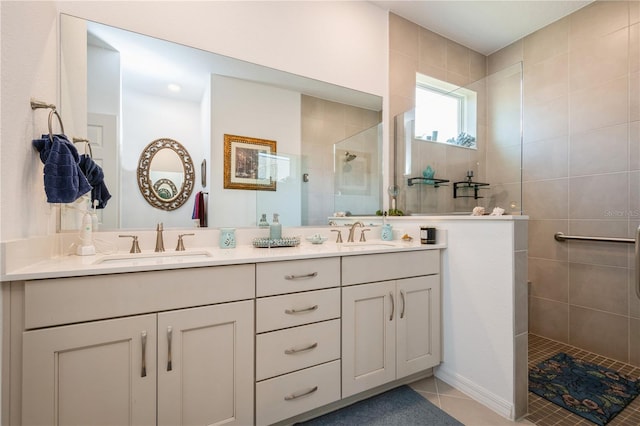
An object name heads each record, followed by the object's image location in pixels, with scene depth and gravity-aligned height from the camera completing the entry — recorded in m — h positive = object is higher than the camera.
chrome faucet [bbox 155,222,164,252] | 1.48 -0.14
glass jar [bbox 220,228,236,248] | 1.64 -0.14
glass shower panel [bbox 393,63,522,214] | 2.11 +0.47
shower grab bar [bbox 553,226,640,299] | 1.32 -0.18
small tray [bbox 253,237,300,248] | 1.64 -0.16
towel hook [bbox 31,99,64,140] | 1.09 +0.42
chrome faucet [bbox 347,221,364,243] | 2.07 -0.11
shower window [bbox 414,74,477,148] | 2.38 +0.84
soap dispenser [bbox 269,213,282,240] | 1.78 -0.10
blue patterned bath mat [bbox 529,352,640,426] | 1.50 -1.03
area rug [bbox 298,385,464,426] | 1.41 -1.03
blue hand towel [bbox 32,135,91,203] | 1.08 +0.17
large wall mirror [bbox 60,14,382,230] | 1.42 +0.57
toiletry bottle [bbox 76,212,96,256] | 1.29 -0.11
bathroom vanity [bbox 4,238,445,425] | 0.91 -0.49
